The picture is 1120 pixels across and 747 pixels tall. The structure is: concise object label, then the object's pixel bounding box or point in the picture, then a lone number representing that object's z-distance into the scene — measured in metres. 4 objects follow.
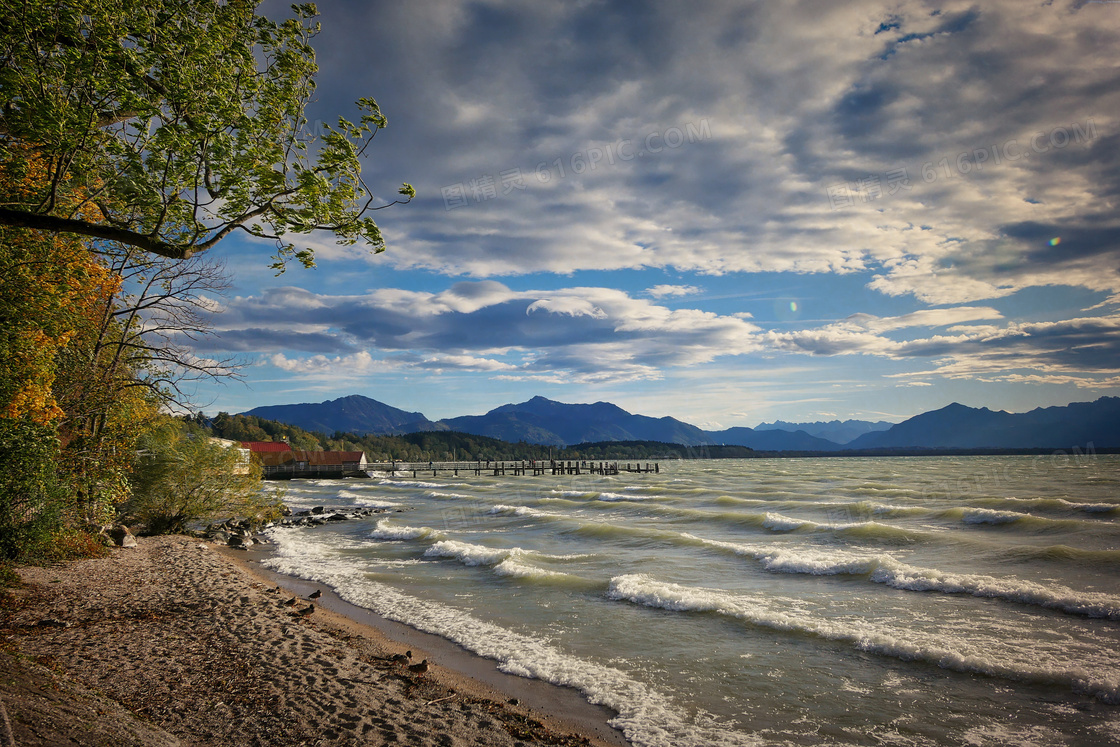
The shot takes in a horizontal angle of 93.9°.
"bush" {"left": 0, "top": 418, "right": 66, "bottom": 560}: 10.12
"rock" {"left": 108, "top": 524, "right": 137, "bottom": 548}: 17.17
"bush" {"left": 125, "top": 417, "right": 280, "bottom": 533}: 21.30
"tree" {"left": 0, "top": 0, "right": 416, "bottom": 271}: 5.79
